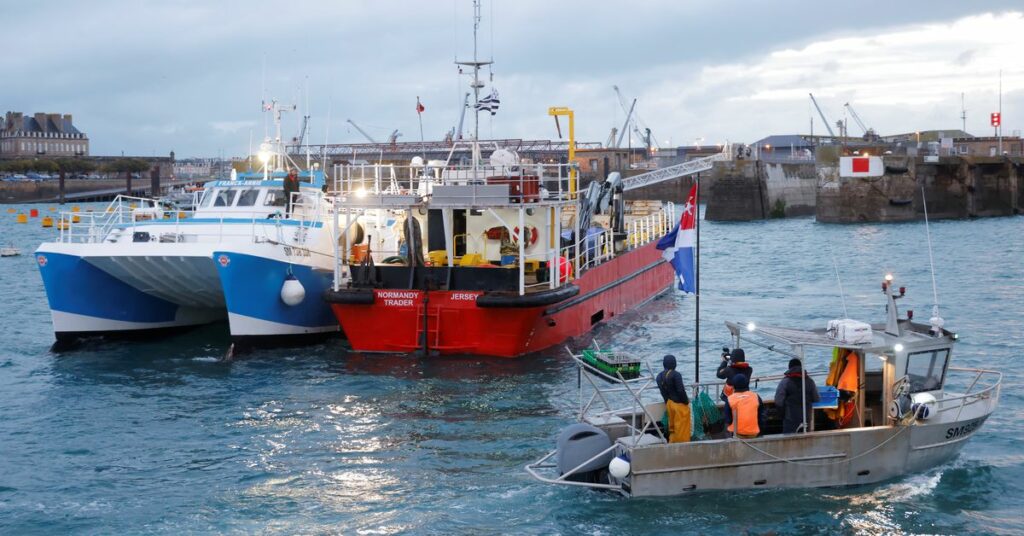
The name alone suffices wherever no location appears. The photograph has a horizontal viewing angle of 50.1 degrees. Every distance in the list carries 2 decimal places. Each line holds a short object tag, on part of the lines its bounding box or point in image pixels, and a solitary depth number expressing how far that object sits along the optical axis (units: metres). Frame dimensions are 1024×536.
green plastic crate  18.02
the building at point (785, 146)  110.88
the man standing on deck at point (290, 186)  26.32
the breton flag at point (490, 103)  25.33
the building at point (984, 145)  103.50
